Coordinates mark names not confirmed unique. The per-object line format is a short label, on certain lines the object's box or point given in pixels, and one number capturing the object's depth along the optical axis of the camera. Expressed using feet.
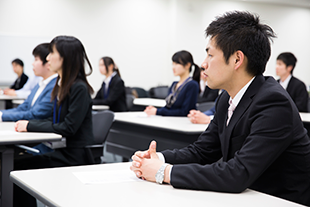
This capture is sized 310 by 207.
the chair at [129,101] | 18.34
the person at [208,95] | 20.99
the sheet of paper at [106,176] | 4.17
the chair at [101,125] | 8.89
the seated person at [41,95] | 8.64
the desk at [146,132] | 9.00
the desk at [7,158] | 6.79
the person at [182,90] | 12.23
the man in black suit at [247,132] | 3.85
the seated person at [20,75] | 25.26
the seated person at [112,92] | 17.75
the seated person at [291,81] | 15.61
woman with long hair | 7.75
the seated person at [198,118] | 9.80
